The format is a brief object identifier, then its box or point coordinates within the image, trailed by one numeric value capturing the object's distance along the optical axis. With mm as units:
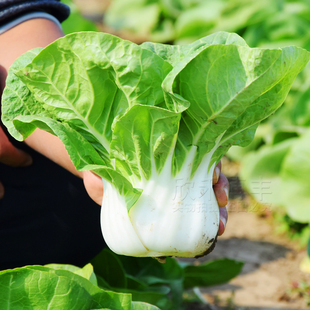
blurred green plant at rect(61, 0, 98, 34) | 4090
